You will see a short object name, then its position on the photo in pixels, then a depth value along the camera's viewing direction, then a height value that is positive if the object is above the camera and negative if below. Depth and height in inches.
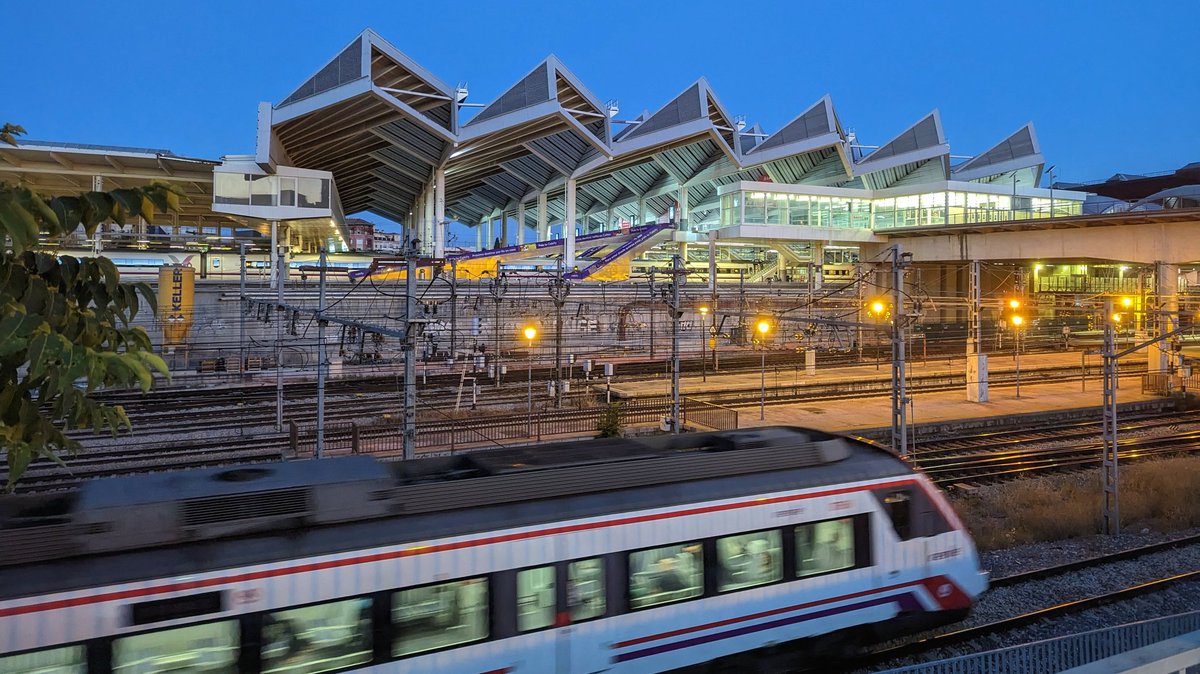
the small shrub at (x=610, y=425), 693.3 -73.3
